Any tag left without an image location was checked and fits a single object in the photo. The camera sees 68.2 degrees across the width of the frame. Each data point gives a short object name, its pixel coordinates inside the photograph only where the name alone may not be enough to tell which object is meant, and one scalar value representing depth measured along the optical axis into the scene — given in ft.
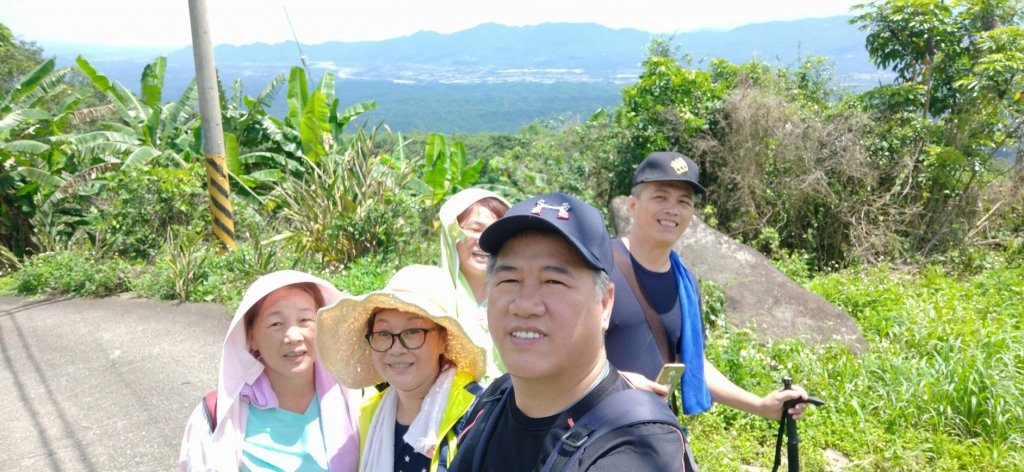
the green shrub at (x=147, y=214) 31.32
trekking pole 7.13
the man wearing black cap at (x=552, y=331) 4.57
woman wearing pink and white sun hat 7.85
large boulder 19.47
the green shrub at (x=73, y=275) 27.02
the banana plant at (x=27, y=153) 38.14
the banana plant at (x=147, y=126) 40.50
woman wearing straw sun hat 7.13
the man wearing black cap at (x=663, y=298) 8.02
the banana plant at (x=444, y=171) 33.94
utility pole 27.07
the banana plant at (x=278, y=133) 38.65
